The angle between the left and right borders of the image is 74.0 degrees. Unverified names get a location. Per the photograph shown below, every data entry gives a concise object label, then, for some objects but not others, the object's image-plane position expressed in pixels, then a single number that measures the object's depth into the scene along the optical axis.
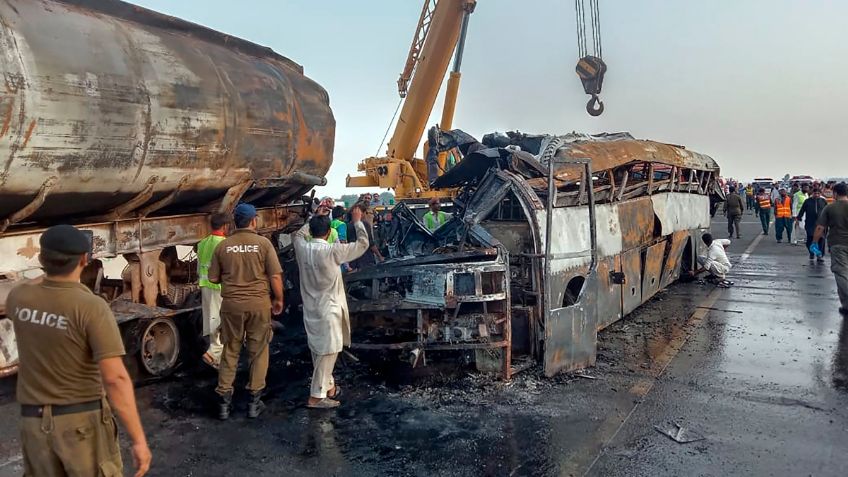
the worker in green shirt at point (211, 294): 5.14
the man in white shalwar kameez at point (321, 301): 4.42
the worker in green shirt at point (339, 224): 7.19
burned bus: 4.89
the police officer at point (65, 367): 2.16
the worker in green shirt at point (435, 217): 8.12
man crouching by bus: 9.39
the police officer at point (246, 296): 4.31
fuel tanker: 4.20
